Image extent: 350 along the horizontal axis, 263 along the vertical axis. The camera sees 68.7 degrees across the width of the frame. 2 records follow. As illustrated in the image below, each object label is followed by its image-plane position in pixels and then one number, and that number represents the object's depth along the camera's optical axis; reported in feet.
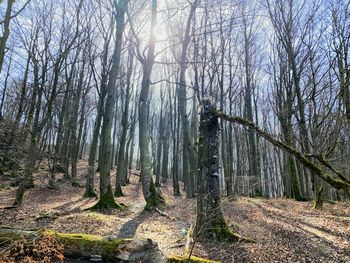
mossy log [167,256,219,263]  15.06
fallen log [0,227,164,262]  16.25
